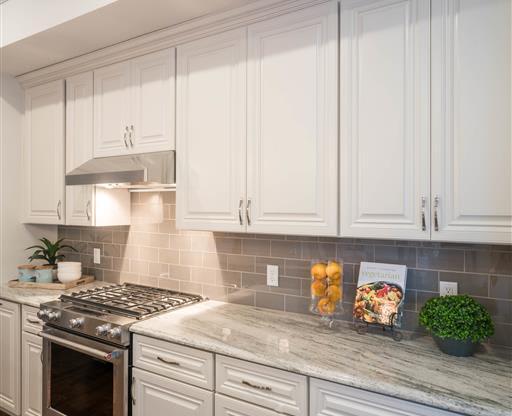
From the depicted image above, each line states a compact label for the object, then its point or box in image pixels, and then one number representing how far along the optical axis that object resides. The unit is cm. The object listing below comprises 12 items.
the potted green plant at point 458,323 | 148
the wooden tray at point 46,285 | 283
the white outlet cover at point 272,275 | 224
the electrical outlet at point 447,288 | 175
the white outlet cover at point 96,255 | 310
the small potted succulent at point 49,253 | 307
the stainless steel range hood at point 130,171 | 216
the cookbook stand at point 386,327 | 172
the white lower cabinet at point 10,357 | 262
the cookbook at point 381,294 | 174
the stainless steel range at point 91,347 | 196
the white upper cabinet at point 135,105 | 228
